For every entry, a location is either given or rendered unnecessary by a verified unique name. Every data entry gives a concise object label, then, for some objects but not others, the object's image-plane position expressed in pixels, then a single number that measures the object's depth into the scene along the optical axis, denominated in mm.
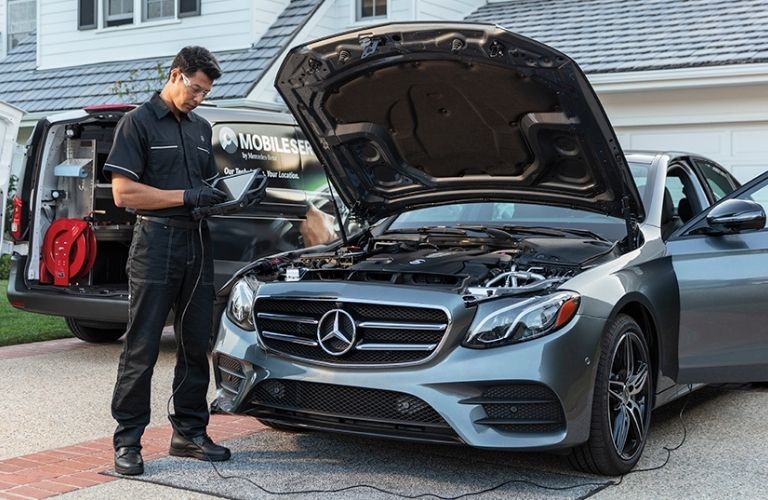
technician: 5086
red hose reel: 8359
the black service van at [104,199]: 7961
